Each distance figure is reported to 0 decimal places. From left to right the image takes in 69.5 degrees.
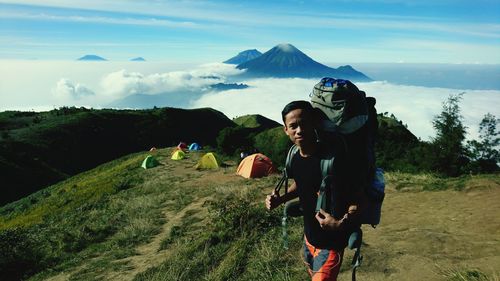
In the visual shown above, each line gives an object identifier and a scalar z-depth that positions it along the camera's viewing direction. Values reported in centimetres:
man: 291
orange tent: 2116
